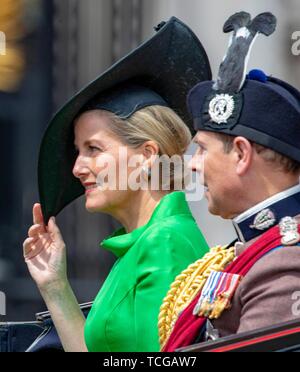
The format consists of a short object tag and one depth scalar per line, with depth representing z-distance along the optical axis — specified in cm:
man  584
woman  696
